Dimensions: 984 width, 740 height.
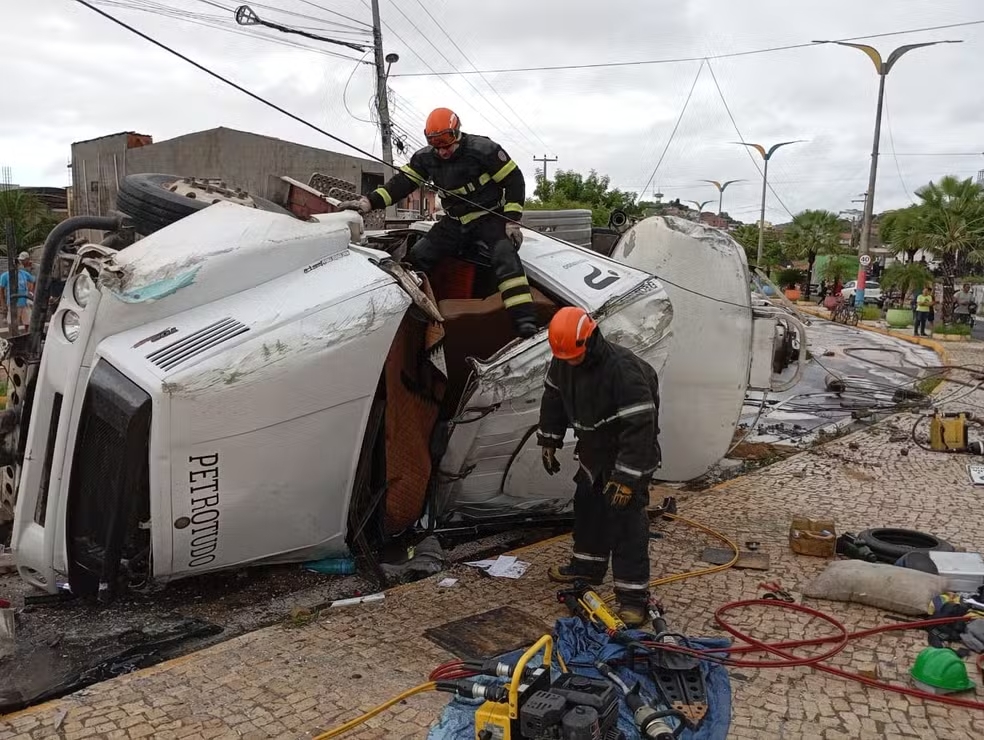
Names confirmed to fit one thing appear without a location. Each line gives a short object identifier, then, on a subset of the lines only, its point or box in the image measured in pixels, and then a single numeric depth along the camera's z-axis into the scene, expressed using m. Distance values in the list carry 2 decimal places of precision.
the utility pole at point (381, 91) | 17.03
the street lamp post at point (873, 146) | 18.98
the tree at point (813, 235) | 37.06
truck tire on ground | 4.54
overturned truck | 3.37
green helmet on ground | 3.14
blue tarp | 2.85
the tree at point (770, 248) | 40.31
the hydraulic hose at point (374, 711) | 2.81
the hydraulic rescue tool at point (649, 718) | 2.72
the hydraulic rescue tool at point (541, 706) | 2.45
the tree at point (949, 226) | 21.77
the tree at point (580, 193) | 31.05
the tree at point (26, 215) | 22.25
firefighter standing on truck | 4.69
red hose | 3.14
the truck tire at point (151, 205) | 4.16
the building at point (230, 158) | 24.25
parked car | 32.22
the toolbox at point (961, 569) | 4.03
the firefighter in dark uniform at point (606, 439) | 3.72
